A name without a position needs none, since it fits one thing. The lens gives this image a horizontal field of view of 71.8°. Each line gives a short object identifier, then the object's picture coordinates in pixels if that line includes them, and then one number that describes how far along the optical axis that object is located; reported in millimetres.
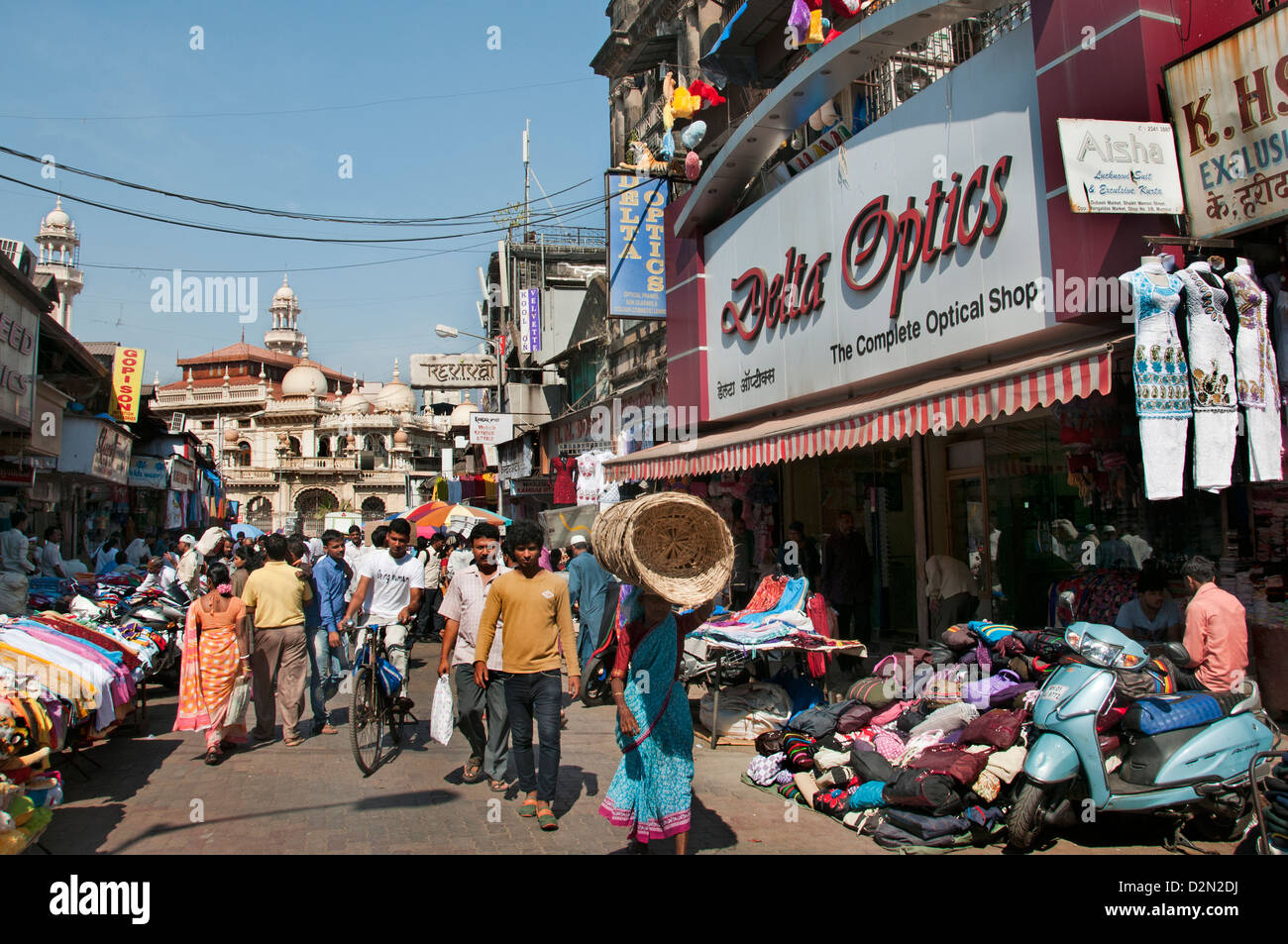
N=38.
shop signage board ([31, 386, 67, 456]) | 11898
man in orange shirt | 5379
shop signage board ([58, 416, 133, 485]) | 13852
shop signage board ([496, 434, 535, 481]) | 27056
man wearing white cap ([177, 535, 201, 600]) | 11531
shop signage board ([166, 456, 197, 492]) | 21453
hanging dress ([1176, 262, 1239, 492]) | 5734
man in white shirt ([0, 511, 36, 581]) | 9883
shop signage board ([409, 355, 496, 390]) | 38969
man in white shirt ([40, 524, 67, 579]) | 12523
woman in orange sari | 7141
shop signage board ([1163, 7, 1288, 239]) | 5770
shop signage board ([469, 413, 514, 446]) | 28328
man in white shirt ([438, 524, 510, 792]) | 6324
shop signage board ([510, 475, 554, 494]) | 27798
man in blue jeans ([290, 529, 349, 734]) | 8227
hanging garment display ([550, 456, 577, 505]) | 21188
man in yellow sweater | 5582
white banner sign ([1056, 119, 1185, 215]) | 6324
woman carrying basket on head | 4543
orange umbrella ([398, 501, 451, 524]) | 19609
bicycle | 6707
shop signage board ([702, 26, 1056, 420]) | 7734
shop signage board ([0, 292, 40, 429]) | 9797
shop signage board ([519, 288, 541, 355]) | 29844
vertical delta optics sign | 15719
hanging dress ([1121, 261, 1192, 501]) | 5797
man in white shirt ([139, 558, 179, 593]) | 11034
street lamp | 30720
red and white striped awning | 6250
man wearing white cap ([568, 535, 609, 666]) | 10188
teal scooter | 4641
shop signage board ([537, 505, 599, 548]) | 15883
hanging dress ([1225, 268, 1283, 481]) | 5684
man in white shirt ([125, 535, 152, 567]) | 15992
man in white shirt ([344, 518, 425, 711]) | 7598
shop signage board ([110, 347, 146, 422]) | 17875
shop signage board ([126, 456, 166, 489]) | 18906
